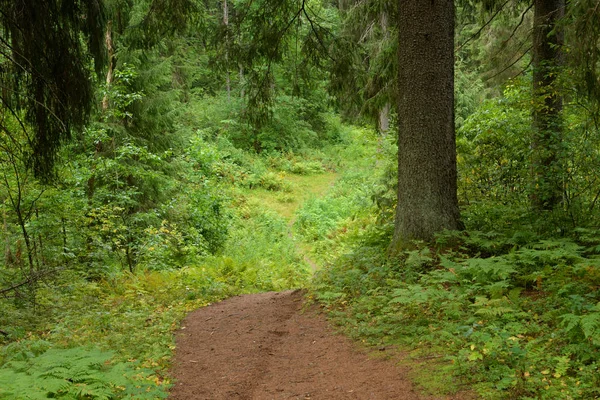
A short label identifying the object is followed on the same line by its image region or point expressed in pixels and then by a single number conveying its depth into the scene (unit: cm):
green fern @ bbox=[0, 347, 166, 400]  343
